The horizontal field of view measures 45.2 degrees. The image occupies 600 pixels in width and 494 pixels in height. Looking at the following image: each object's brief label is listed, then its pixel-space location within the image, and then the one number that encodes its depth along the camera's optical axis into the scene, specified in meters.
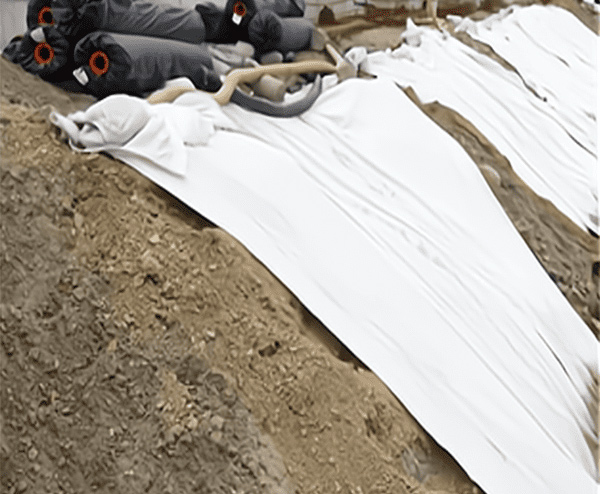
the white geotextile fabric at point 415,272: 4.00
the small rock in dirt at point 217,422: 3.58
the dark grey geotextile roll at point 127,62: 4.45
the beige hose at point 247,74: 4.67
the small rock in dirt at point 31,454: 3.65
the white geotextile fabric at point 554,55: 8.25
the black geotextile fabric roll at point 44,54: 4.59
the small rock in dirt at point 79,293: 3.79
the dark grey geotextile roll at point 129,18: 4.53
